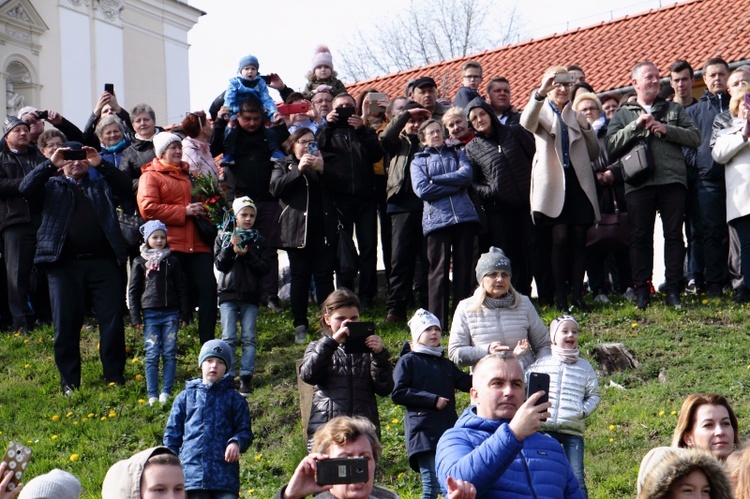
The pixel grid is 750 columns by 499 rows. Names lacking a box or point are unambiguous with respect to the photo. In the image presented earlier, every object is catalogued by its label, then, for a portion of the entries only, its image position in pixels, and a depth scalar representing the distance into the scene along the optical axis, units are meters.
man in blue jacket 5.50
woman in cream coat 11.81
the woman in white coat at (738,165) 11.68
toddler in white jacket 7.92
